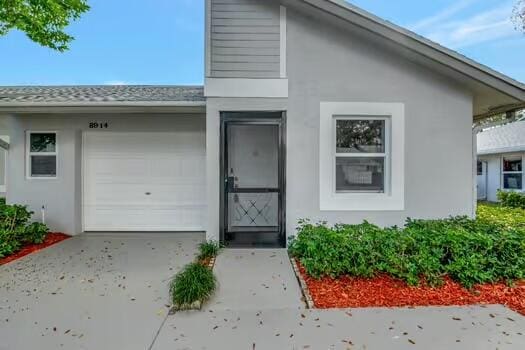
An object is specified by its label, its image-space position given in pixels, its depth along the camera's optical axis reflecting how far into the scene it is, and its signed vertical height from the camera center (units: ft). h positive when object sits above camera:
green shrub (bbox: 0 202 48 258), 20.18 -3.59
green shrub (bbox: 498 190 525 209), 44.11 -3.13
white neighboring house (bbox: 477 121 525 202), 52.08 +2.85
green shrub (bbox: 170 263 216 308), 12.37 -4.37
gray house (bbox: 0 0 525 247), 19.86 +4.27
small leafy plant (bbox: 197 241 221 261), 18.78 -4.38
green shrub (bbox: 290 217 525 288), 14.47 -3.61
